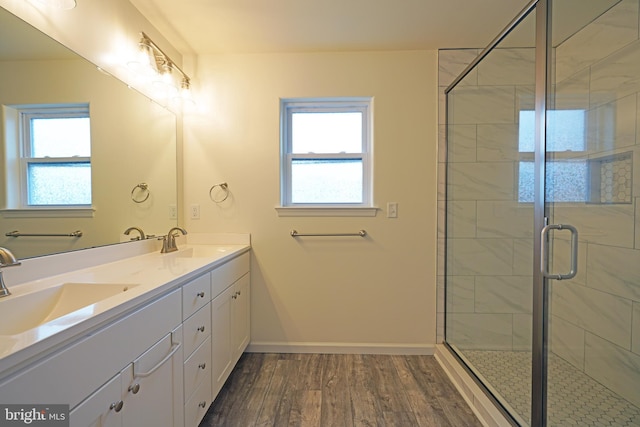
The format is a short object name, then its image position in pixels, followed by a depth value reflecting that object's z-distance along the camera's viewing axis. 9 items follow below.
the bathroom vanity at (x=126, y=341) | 0.61
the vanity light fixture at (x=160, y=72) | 1.70
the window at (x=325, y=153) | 2.23
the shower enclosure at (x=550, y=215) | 1.32
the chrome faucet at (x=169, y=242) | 1.81
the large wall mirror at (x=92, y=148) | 1.03
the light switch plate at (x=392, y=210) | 2.12
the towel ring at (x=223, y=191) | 2.16
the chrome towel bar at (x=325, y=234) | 2.13
